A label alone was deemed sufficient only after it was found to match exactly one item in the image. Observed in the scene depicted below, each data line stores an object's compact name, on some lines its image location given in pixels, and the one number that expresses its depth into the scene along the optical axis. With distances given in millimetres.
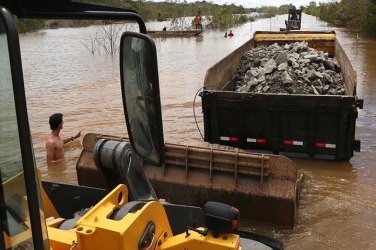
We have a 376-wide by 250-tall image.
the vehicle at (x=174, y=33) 33531
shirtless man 6848
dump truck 6453
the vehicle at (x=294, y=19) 21775
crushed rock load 7910
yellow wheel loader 1271
